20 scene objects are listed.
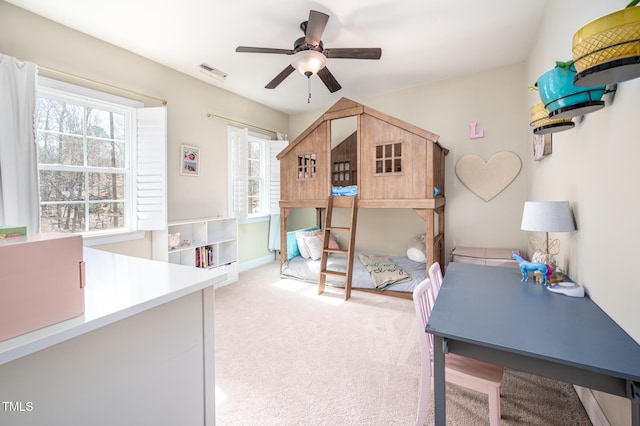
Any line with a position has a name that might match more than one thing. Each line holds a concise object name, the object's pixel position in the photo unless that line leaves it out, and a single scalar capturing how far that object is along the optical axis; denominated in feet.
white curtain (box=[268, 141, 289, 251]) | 15.93
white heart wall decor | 11.46
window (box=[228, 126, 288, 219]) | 14.02
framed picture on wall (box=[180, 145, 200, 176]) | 11.67
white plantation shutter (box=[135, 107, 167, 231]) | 10.17
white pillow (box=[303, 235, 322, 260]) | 13.03
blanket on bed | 11.05
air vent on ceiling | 11.09
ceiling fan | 7.48
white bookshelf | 10.66
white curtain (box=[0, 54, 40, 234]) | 6.93
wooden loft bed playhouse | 10.01
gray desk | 2.88
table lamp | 5.07
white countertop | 2.09
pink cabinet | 2.03
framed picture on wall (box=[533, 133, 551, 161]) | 7.34
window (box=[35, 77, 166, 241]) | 8.40
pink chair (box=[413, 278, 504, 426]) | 4.09
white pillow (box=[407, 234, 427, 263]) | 12.48
